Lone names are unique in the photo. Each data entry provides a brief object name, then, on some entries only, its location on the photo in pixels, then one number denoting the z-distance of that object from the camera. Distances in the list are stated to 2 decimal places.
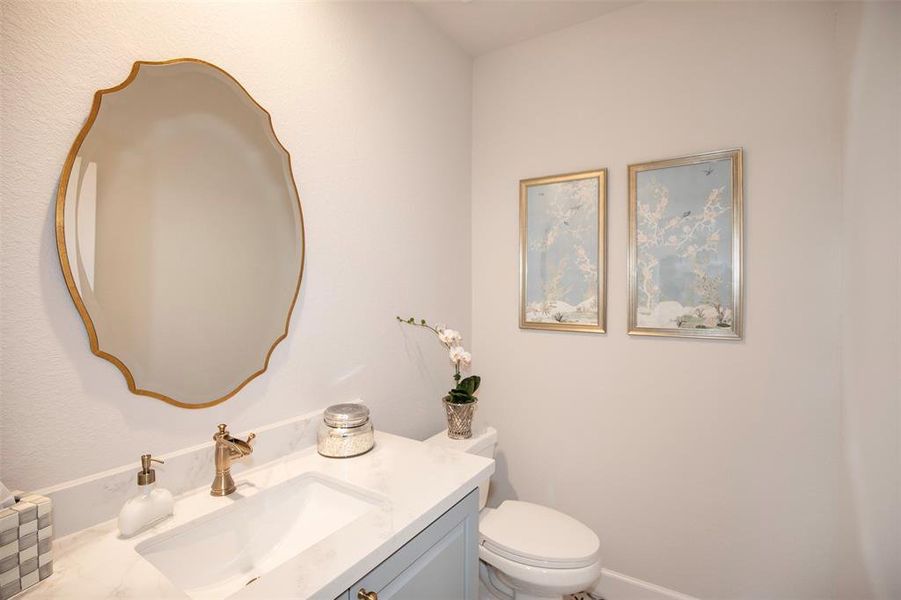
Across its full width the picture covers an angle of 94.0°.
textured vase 1.83
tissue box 0.68
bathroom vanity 0.76
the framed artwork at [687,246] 1.72
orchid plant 1.79
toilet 1.49
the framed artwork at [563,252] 2.00
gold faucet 1.04
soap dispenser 0.87
